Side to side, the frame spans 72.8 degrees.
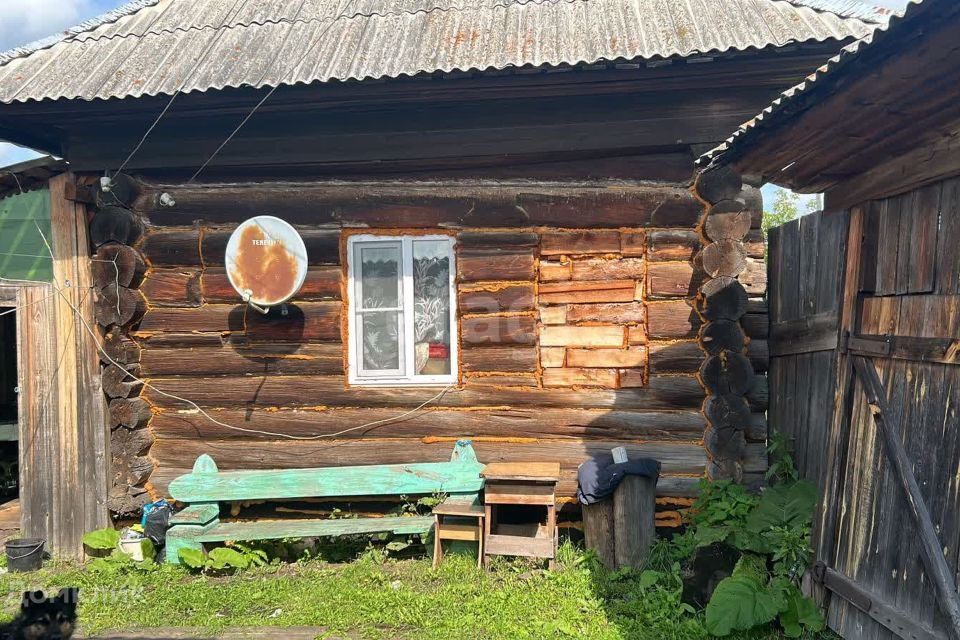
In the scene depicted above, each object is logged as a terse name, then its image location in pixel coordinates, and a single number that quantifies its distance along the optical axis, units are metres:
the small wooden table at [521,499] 5.03
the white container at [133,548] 5.69
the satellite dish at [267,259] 5.50
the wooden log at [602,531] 5.08
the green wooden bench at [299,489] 5.44
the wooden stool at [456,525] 5.16
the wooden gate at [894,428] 3.17
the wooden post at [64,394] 5.84
